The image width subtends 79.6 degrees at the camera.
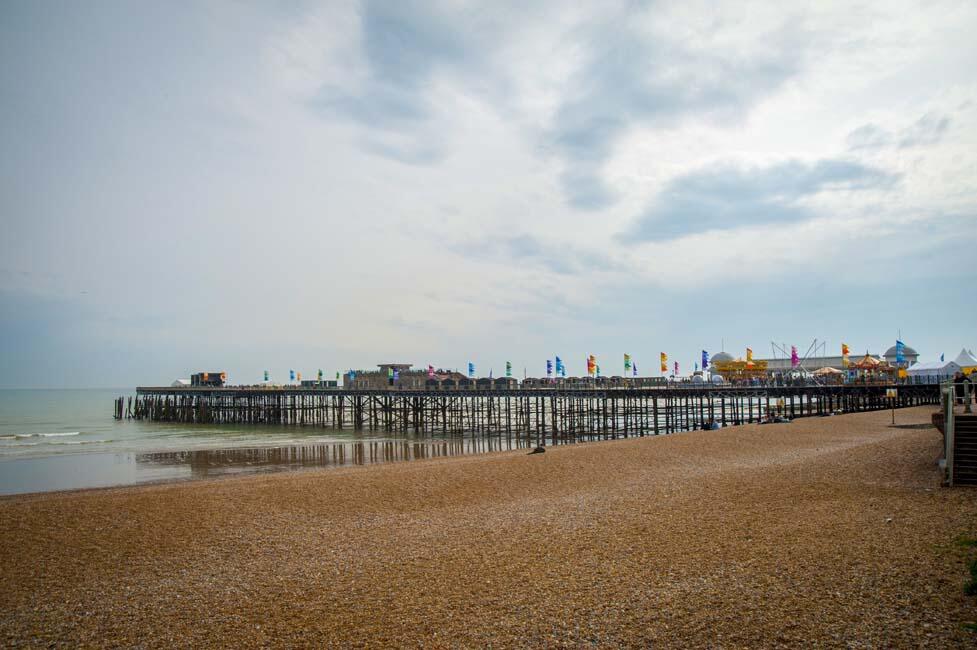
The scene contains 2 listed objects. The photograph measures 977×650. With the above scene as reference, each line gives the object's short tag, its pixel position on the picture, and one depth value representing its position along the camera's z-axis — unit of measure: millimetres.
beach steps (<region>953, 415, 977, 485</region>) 11906
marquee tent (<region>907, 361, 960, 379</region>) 52375
